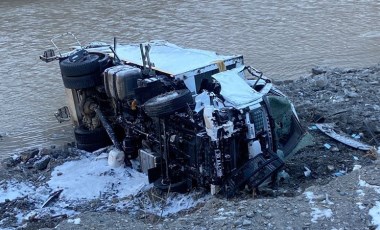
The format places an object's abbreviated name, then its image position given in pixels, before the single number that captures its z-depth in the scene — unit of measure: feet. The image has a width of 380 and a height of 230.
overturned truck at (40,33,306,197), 48.24
